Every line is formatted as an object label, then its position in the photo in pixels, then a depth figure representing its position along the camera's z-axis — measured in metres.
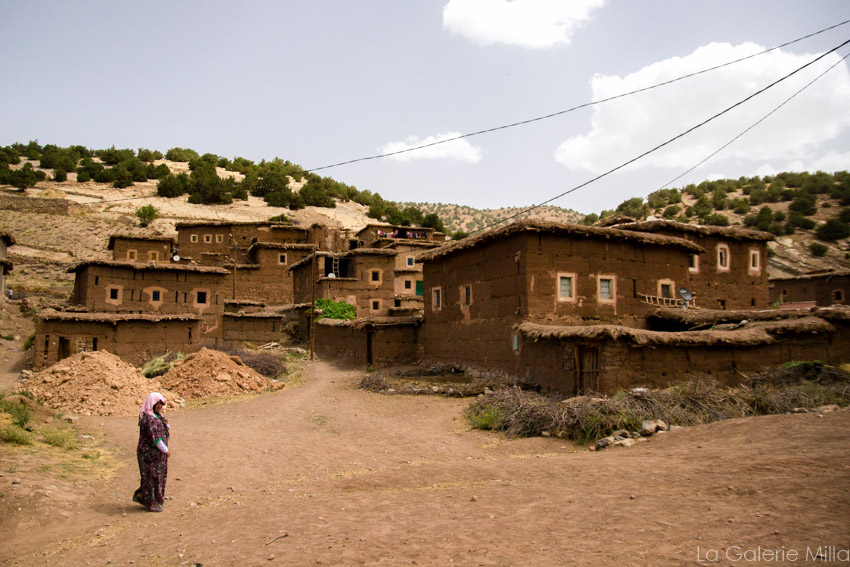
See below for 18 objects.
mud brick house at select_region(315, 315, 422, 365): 25.61
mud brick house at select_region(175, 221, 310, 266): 46.78
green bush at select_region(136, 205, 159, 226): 59.16
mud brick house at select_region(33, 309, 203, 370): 22.55
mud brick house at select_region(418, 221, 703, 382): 18.36
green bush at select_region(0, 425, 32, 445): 9.77
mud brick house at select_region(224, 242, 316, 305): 41.09
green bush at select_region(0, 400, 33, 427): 11.02
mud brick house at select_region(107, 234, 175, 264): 40.53
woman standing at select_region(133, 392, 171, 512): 7.81
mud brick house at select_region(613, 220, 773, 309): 26.83
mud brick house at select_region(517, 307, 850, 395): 14.52
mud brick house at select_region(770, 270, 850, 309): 35.50
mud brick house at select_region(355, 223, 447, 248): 46.88
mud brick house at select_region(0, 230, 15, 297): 30.42
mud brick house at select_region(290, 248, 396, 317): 35.22
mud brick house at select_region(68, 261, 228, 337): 26.53
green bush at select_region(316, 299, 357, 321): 33.72
